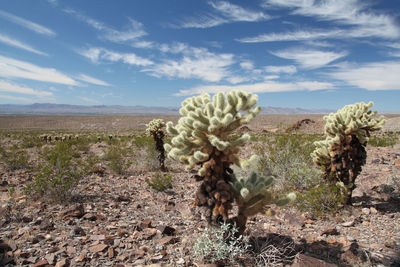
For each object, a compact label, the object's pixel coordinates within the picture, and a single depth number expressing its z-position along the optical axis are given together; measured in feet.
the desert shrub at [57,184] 16.73
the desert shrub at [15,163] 26.48
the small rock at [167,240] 11.68
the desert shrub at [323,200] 15.29
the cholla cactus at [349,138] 15.03
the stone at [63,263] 9.80
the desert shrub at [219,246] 9.67
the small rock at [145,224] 13.32
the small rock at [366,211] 15.37
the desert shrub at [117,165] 25.50
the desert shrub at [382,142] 39.45
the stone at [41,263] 9.71
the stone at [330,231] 12.94
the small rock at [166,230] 12.67
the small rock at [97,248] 10.93
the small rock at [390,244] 11.34
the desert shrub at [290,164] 20.71
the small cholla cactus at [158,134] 26.82
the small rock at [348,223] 13.93
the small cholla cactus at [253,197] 10.17
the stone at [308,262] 9.45
